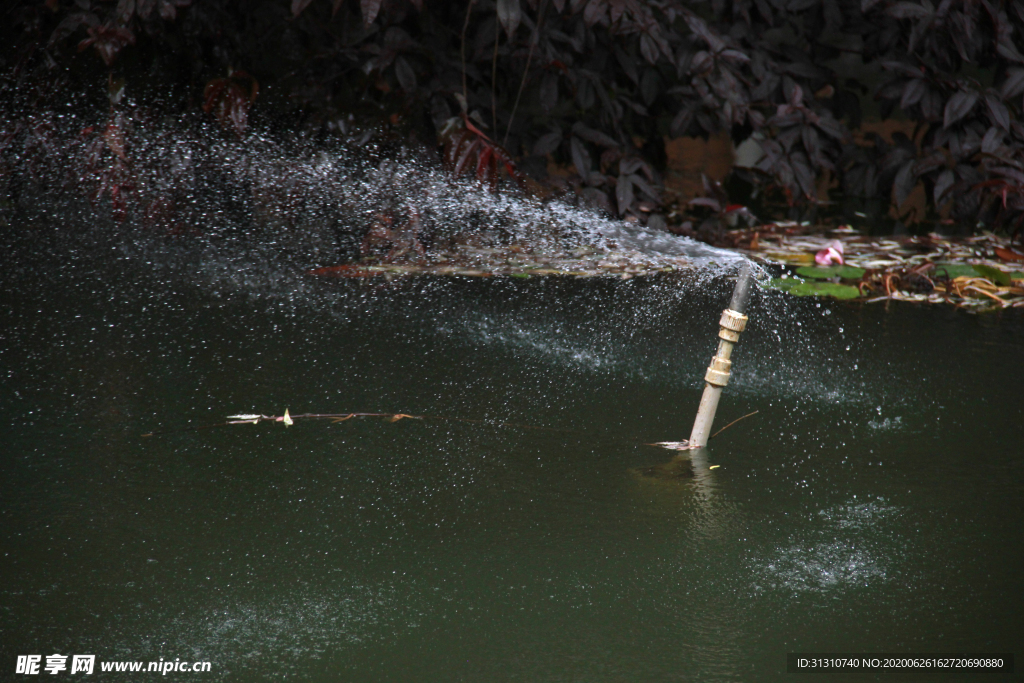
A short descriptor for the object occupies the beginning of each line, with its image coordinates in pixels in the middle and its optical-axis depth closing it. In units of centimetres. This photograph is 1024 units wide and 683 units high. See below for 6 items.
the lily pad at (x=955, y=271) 771
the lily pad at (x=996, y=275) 749
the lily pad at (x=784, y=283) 754
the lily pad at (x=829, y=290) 730
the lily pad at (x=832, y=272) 778
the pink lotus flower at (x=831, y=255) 783
